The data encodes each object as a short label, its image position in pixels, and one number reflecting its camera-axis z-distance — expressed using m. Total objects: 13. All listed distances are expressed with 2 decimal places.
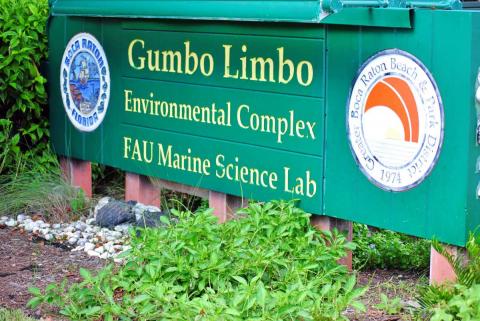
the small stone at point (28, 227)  11.97
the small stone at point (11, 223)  12.20
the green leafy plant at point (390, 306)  8.23
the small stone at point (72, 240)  11.40
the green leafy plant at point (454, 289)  7.39
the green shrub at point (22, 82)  12.82
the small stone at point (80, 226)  11.90
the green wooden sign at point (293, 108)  8.45
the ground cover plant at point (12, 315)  8.19
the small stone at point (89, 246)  11.07
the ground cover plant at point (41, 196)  12.52
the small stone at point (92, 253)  10.86
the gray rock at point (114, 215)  11.88
